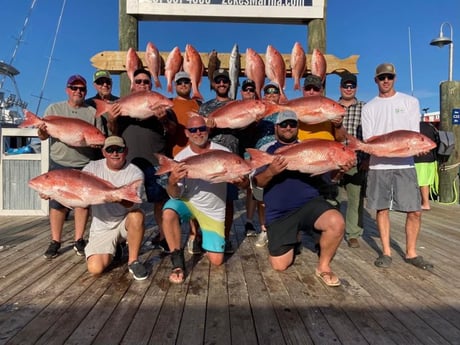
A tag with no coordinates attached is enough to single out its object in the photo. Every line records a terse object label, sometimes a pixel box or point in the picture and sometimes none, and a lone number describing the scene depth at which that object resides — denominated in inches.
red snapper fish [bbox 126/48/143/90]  201.6
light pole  381.7
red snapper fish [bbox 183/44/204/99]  197.3
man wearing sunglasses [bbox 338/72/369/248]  175.0
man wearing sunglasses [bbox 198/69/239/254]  163.5
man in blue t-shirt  135.0
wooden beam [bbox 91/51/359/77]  207.6
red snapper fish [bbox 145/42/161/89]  200.5
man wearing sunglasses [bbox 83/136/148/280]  135.8
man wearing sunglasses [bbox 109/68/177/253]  157.8
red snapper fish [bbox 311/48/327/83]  206.8
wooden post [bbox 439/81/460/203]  334.6
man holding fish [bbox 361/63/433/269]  150.2
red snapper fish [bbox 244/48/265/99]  200.8
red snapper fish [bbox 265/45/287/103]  201.0
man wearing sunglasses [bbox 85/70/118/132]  161.3
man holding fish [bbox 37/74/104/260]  157.2
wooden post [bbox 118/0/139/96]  218.2
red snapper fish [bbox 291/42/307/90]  204.5
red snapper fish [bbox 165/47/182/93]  200.4
